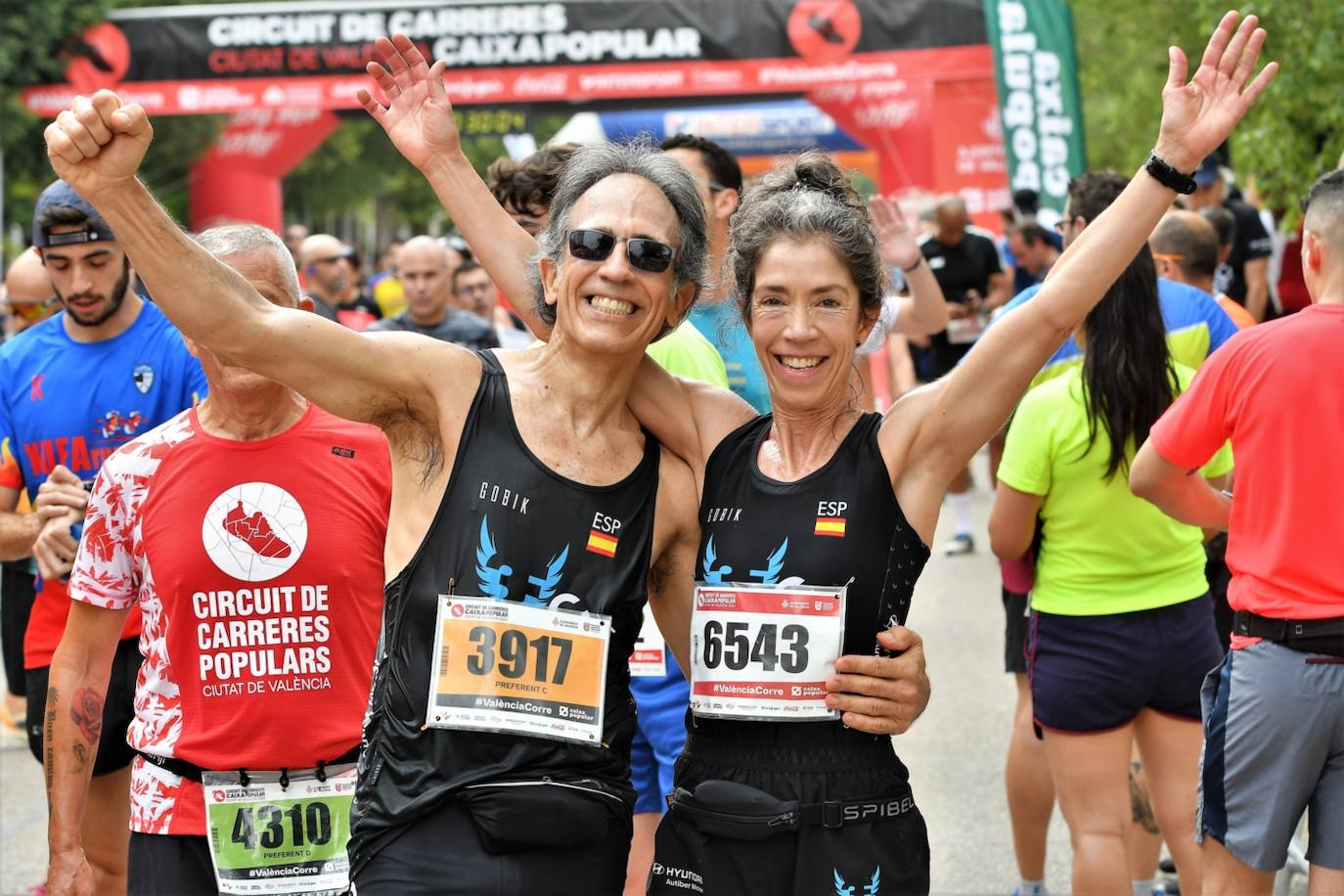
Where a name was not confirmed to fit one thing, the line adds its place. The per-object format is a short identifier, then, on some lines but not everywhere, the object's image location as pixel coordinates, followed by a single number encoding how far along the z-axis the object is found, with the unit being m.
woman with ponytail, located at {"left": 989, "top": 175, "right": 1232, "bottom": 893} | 4.55
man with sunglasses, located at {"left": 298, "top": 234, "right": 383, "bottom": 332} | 11.39
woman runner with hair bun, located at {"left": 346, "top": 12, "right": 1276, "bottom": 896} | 2.97
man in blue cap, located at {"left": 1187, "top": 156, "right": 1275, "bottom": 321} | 9.64
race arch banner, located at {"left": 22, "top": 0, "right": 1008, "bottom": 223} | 18.44
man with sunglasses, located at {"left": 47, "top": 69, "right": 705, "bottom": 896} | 2.82
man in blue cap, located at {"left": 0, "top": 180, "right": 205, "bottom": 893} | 4.90
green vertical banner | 15.38
